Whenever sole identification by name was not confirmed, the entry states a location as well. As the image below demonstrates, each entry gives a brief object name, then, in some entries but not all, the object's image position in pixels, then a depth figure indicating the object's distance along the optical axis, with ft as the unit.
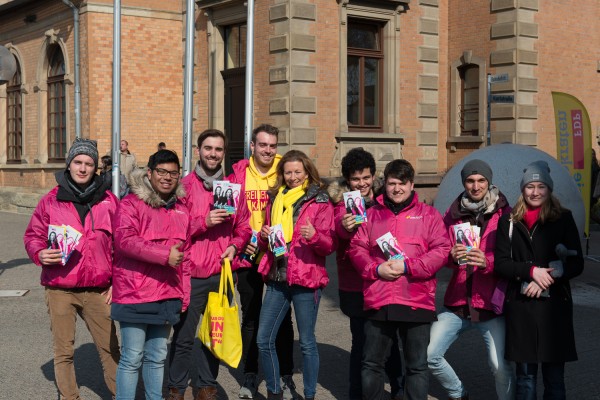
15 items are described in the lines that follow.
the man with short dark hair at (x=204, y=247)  20.29
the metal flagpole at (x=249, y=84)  40.25
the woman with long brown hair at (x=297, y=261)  20.22
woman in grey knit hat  17.97
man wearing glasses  18.38
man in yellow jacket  21.62
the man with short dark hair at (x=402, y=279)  18.30
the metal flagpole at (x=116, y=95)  53.98
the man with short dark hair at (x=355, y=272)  20.40
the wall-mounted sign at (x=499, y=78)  48.29
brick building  58.95
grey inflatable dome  34.37
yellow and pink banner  45.03
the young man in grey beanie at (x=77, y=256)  19.21
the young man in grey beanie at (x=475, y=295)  18.84
